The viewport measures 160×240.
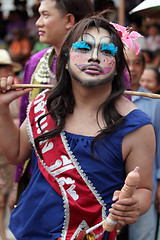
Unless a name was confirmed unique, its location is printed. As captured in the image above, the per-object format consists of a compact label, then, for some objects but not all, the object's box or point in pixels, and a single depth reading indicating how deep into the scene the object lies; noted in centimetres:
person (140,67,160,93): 798
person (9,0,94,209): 494
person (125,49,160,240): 609
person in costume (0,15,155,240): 351
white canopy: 484
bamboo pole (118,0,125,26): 866
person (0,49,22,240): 764
